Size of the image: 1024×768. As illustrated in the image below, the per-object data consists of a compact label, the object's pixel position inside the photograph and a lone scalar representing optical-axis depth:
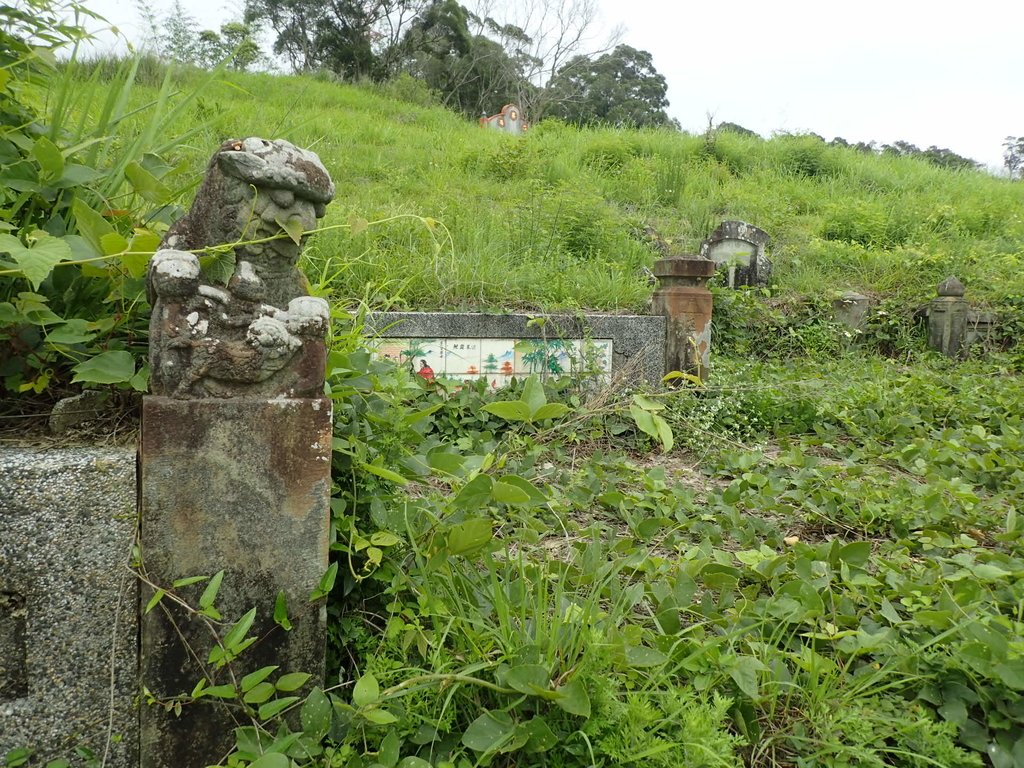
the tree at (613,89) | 24.38
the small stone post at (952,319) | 5.60
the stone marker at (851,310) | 5.68
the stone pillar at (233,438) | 1.33
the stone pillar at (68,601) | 1.31
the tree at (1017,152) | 27.84
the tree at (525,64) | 22.36
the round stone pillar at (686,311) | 4.29
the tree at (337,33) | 20.48
